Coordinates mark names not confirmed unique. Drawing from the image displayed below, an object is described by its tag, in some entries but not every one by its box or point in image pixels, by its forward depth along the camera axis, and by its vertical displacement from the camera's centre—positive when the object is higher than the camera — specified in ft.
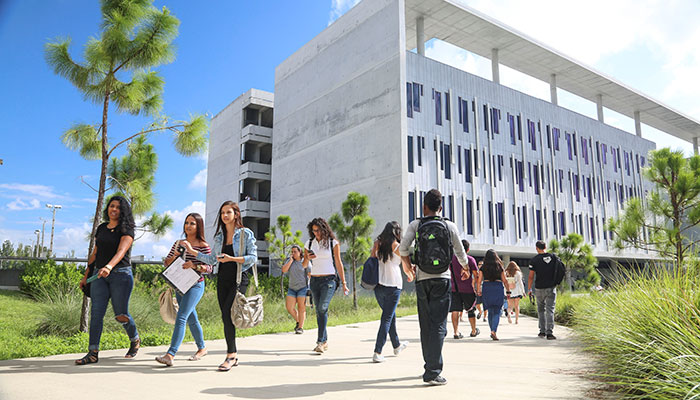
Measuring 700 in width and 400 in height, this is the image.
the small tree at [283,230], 79.59 +7.57
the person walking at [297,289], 28.89 -0.96
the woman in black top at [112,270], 17.99 +0.17
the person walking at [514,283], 42.73 -0.89
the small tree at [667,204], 40.40 +6.40
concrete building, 88.79 +30.78
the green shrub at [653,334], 11.13 -1.90
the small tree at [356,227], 64.95 +6.59
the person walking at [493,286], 29.07 -0.83
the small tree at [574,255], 84.84 +3.28
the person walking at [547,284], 29.50 -0.69
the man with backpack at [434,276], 14.87 -0.09
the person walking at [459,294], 28.09 -1.28
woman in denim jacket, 17.11 +0.61
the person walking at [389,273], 19.92 +0.02
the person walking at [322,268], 21.81 +0.27
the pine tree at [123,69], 29.17 +13.17
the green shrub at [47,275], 56.49 -0.08
